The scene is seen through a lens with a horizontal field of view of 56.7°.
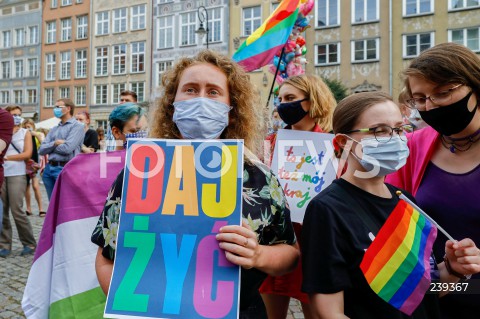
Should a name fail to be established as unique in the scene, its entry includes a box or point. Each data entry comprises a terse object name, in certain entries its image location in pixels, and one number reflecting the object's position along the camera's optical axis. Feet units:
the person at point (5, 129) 12.47
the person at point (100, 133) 41.36
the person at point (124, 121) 11.63
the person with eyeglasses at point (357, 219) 4.71
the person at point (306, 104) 9.70
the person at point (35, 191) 27.58
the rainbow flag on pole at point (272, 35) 16.24
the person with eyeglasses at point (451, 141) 5.34
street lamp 46.78
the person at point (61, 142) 19.24
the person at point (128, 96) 17.44
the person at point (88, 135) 23.45
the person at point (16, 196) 17.81
